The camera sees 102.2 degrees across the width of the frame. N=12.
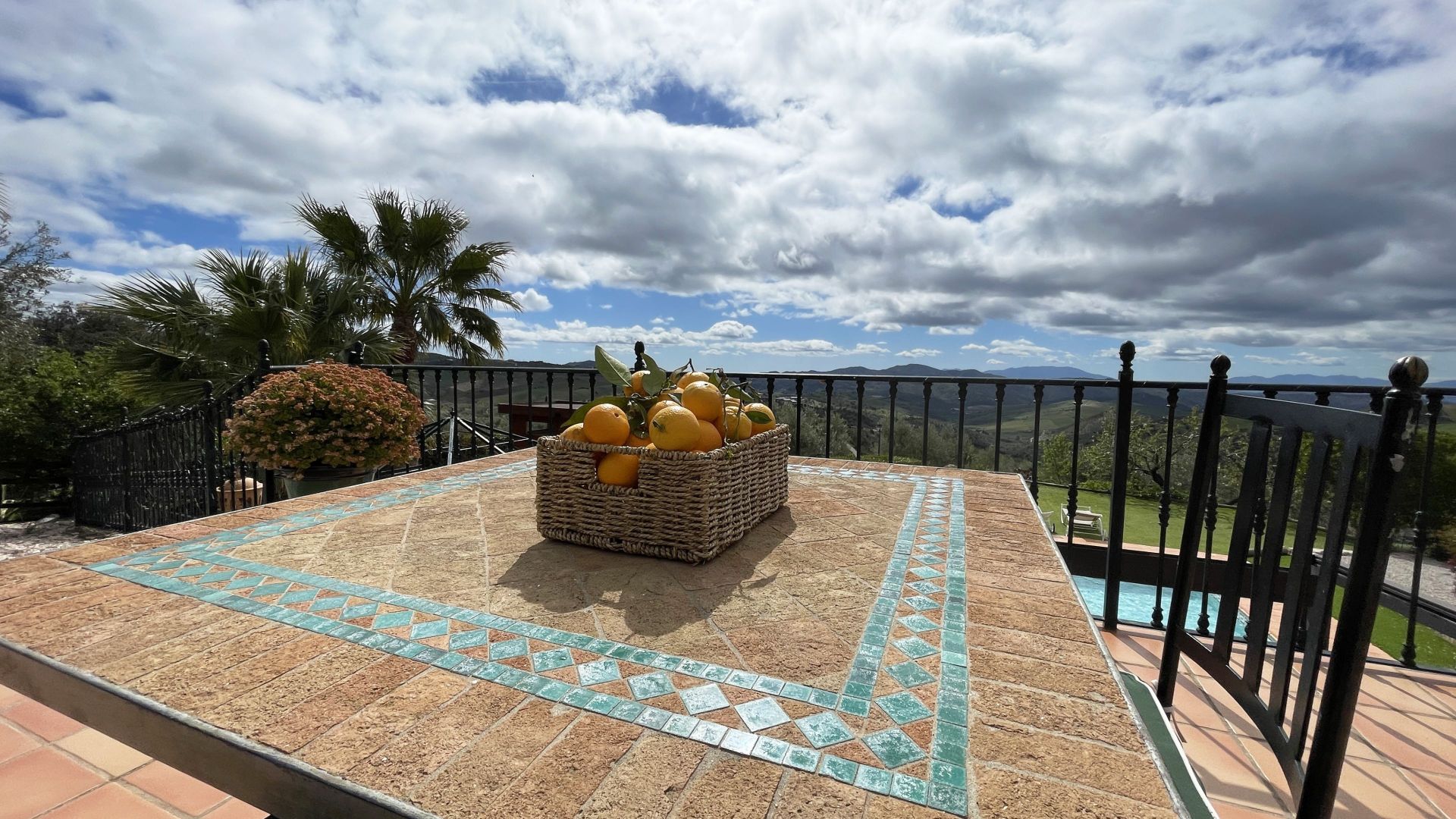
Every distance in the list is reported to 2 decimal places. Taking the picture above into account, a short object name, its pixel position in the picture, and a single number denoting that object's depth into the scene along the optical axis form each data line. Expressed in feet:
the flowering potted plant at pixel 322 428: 10.89
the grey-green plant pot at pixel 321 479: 11.55
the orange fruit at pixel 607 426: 4.50
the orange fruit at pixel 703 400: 4.63
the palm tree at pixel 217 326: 21.57
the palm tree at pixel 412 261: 28.25
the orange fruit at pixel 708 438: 4.38
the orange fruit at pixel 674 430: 4.25
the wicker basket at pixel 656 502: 4.33
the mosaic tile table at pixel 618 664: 2.18
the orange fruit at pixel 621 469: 4.49
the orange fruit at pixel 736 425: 4.96
